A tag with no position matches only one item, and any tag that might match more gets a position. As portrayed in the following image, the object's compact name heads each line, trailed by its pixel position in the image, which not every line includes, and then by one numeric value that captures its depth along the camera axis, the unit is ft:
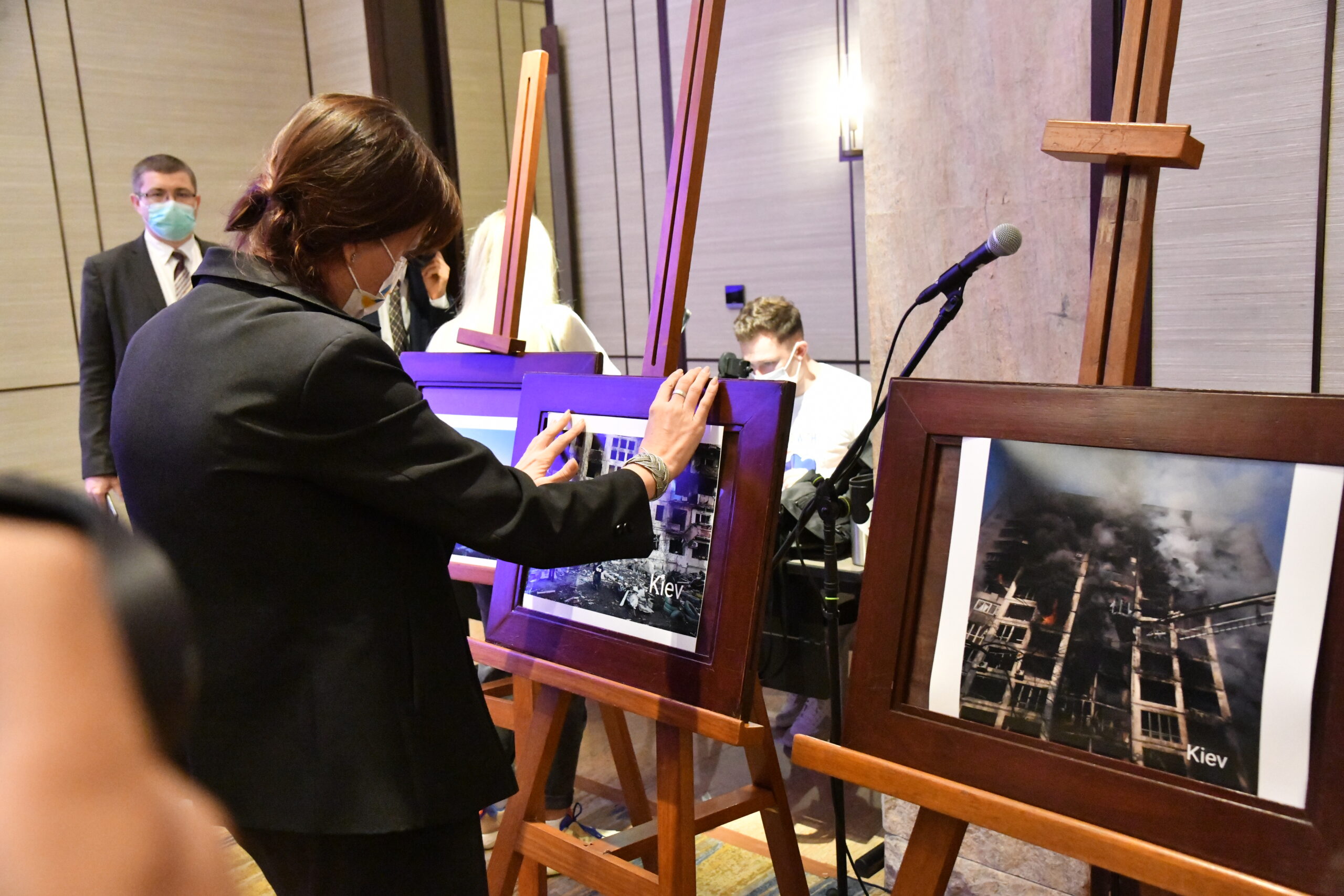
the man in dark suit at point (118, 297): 11.07
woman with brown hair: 3.88
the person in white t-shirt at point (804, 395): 10.77
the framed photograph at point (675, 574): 5.01
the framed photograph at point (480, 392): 6.72
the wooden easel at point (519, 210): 6.89
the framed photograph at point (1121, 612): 3.36
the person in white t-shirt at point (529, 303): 8.47
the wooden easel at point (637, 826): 5.36
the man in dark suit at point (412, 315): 11.32
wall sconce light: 13.52
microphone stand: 5.67
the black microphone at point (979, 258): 4.55
